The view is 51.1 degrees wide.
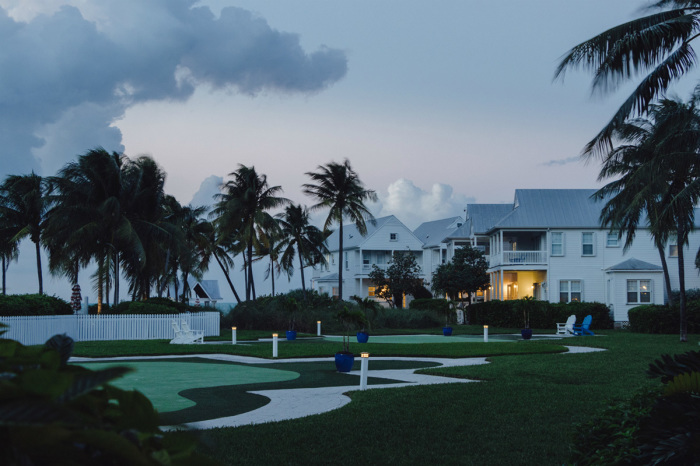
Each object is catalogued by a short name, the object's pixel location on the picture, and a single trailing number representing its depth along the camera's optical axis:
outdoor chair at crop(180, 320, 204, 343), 29.17
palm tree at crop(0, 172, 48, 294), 49.84
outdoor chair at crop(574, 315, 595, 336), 36.59
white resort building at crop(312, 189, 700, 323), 45.94
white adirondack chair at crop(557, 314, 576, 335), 37.01
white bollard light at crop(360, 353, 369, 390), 13.62
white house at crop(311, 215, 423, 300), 69.56
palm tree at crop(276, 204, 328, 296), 64.62
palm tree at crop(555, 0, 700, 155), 17.33
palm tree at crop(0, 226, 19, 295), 50.44
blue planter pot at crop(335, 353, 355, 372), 17.67
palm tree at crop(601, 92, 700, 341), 20.70
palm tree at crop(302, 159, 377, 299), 56.00
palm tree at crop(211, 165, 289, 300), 51.72
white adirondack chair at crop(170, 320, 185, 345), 29.05
